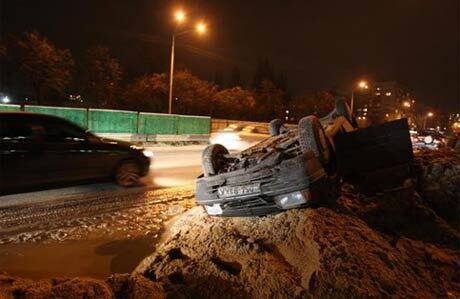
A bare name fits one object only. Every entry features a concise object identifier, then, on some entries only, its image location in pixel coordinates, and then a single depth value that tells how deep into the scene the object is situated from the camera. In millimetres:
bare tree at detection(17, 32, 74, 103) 33344
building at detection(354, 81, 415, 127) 112562
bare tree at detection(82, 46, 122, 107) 39875
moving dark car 7148
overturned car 4703
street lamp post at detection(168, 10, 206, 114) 19688
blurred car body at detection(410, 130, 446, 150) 21180
